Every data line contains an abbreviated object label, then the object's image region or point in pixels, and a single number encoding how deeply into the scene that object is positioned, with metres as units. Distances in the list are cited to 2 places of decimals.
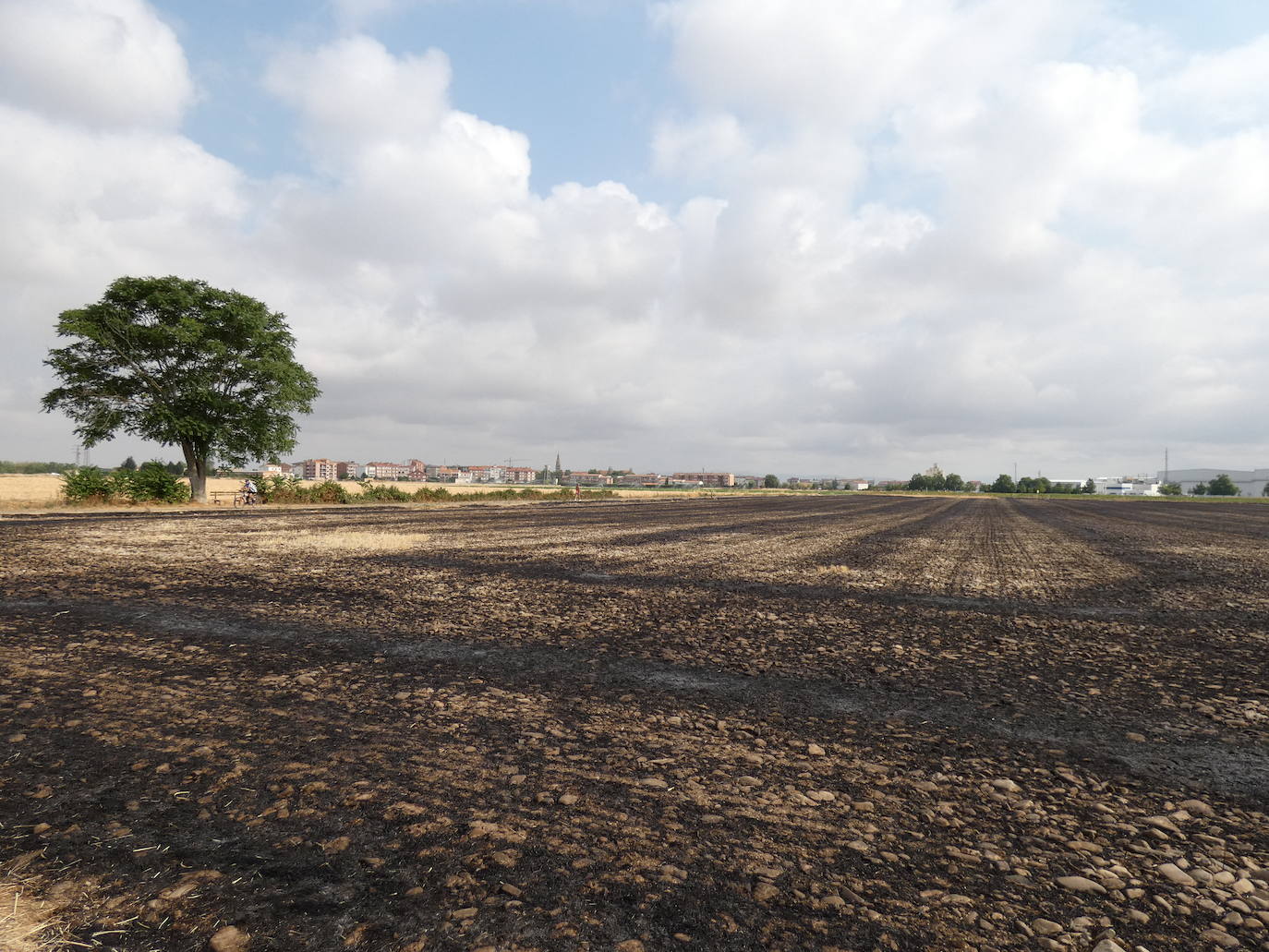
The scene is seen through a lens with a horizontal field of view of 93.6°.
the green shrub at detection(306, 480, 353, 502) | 35.94
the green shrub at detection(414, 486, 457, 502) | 42.62
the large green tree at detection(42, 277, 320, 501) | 29.64
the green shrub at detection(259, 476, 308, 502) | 34.28
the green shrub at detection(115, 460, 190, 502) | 29.04
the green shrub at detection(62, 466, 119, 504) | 27.59
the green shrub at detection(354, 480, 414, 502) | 38.56
